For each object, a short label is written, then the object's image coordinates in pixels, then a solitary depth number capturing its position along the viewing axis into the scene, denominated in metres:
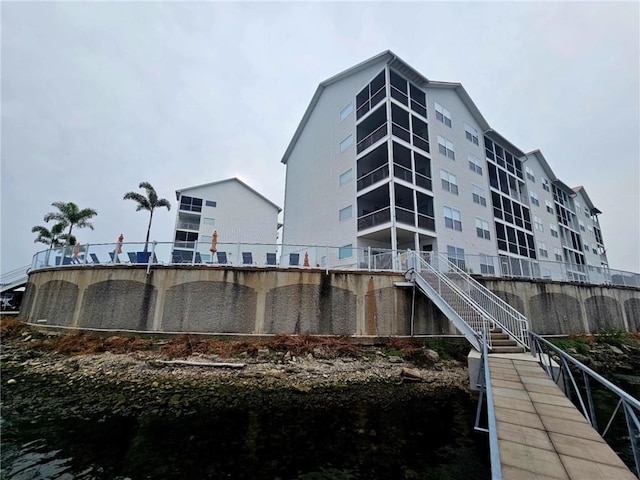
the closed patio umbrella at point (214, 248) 13.64
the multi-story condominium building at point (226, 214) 33.59
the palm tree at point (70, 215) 29.39
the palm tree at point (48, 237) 32.59
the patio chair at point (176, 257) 13.59
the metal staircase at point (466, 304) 8.66
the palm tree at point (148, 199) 29.47
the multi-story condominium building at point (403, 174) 20.09
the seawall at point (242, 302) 12.80
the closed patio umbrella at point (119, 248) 14.12
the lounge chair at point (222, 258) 13.49
